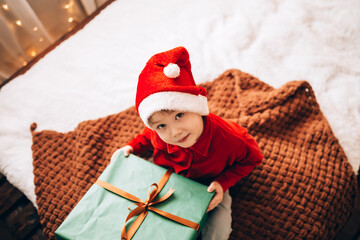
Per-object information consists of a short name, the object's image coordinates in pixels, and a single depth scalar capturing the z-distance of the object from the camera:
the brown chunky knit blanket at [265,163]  0.82
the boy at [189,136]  0.53
